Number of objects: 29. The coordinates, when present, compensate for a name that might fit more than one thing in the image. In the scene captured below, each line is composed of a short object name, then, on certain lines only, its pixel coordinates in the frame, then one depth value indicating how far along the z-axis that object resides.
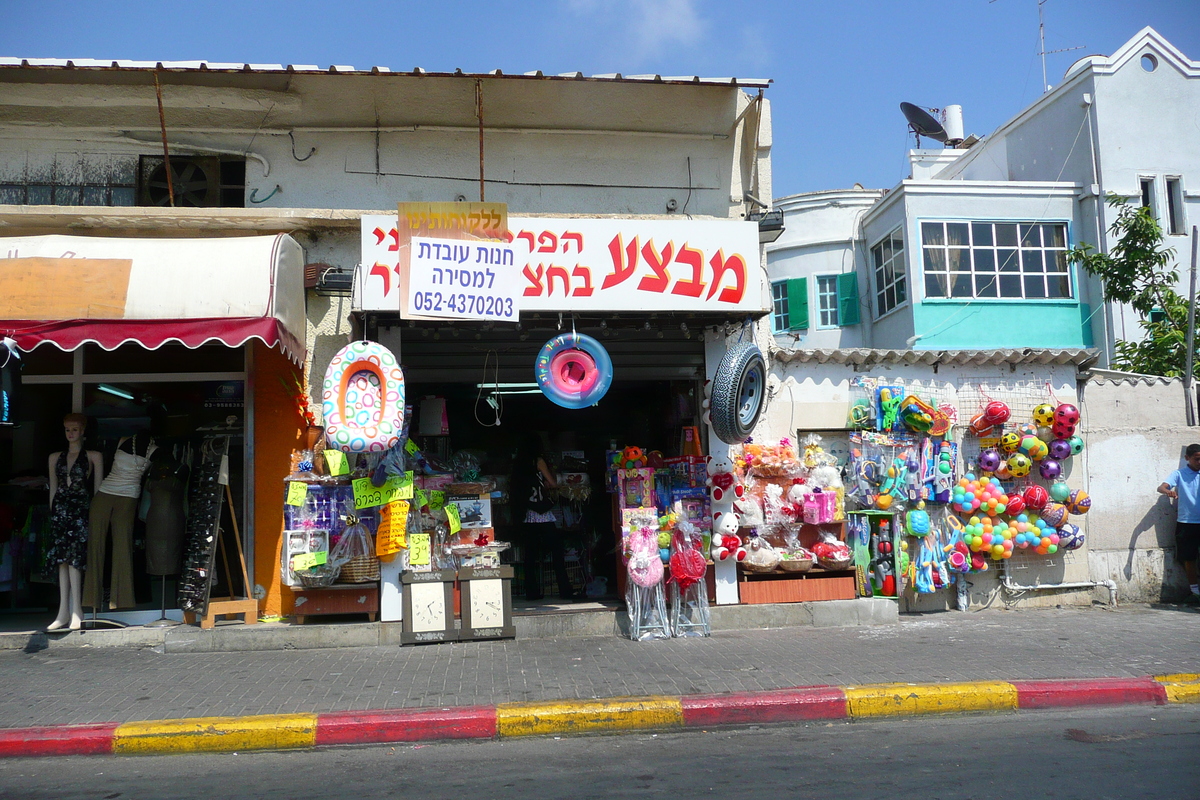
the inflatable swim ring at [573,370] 7.84
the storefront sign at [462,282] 7.70
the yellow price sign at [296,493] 7.74
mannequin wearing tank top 8.12
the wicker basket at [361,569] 7.91
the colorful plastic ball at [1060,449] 9.26
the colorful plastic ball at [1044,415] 9.27
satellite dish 22.69
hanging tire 7.88
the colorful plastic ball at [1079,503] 9.20
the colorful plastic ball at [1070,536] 9.26
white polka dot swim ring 7.27
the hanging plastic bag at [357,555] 7.85
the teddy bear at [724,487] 8.46
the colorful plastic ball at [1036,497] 9.12
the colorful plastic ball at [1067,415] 9.19
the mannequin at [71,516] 7.82
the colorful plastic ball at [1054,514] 9.18
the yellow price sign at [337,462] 7.77
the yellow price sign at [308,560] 7.65
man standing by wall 9.23
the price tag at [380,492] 7.69
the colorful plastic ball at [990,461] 9.16
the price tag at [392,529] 7.71
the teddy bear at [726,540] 8.27
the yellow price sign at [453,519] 8.14
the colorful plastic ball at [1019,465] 9.13
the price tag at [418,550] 7.95
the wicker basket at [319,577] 7.71
